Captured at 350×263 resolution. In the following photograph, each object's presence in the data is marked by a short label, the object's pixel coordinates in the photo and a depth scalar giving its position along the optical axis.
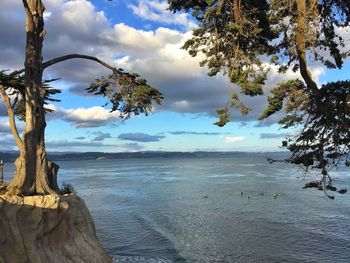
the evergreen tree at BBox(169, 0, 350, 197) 14.16
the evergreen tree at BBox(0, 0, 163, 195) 15.89
